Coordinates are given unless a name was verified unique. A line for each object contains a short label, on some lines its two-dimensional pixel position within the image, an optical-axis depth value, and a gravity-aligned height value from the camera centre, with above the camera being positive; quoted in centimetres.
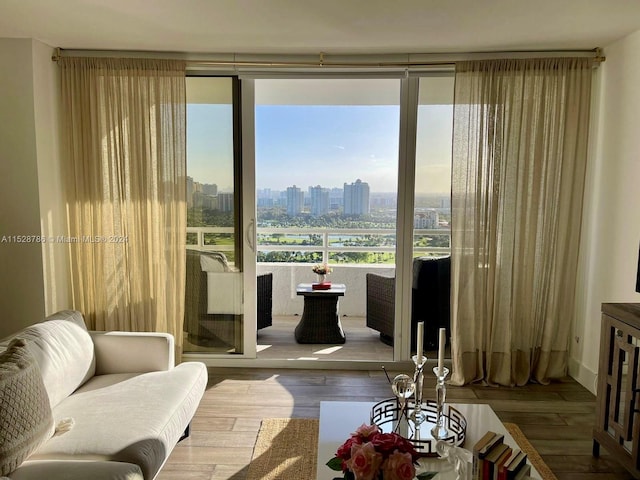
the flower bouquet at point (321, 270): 506 -74
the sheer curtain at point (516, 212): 359 -7
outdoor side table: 485 -120
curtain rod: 365 +107
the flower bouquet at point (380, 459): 146 -79
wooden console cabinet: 243 -97
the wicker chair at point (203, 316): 401 -100
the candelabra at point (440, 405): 226 -97
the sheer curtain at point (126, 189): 365 +6
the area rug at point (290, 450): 260 -146
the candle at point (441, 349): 223 -69
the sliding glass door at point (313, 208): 388 -8
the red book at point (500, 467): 180 -99
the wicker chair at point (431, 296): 399 -79
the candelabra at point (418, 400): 237 -99
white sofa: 190 -105
